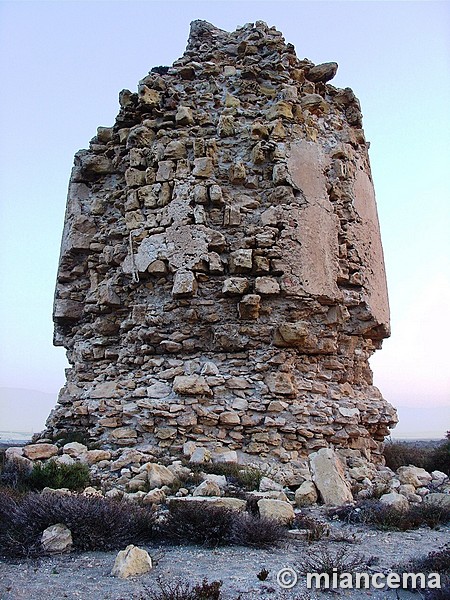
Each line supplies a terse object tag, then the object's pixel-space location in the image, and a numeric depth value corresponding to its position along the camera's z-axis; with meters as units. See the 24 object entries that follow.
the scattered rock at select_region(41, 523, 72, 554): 4.01
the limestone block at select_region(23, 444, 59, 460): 6.90
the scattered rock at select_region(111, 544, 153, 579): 3.61
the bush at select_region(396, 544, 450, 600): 3.69
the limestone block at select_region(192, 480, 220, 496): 5.43
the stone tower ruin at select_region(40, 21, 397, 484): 7.43
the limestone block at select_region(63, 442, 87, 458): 7.09
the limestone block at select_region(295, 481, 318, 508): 5.84
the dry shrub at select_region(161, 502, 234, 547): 4.34
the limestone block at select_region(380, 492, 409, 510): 5.58
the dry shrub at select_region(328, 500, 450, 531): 5.13
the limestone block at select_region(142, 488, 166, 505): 5.37
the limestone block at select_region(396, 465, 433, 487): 7.27
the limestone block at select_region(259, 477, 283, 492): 5.98
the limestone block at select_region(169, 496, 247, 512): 4.80
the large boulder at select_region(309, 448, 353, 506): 5.91
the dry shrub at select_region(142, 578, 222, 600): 3.09
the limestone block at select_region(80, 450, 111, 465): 6.82
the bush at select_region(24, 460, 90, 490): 5.77
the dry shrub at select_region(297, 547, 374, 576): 3.62
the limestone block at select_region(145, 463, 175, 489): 5.90
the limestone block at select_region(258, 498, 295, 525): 4.78
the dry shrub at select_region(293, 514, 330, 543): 4.55
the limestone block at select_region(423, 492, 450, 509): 5.80
